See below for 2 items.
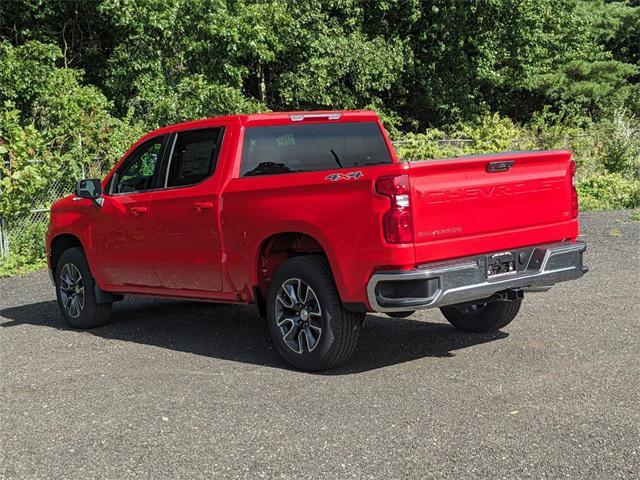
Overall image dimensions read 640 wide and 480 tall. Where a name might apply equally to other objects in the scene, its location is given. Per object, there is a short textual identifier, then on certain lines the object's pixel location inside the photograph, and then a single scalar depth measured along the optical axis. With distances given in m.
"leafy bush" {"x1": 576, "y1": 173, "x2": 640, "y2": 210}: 19.66
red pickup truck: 6.21
